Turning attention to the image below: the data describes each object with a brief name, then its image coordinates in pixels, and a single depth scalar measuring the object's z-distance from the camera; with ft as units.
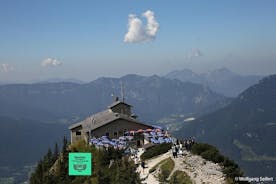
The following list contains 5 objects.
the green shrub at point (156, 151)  155.43
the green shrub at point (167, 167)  110.38
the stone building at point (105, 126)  212.02
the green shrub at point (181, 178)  107.24
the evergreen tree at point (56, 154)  213.66
